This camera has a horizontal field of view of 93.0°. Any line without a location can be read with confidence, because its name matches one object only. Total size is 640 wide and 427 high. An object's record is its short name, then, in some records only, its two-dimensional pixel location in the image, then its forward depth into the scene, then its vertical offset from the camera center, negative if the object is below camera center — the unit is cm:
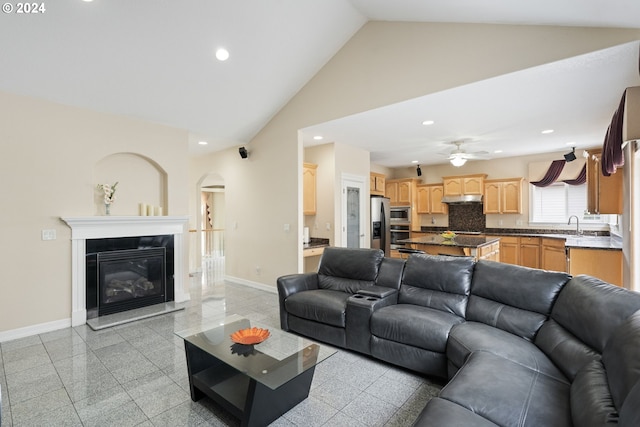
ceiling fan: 532 +102
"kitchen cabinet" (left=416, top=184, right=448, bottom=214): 833 +41
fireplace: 392 -35
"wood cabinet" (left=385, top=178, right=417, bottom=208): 859 +66
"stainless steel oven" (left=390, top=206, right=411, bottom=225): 867 -3
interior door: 604 +5
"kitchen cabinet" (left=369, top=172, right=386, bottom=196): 759 +78
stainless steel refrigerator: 682 -22
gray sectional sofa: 144 -90
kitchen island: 498 -56
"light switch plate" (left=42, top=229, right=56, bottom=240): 371 -21
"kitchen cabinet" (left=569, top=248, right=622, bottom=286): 424 -74
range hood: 762 +38
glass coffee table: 190 -102
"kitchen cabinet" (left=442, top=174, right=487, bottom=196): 761 +74
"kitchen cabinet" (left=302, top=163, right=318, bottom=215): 591 +53
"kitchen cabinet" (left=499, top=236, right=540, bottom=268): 670 -85
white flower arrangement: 422 +35
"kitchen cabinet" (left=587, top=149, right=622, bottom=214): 448 +32
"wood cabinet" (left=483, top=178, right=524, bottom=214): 721 +41
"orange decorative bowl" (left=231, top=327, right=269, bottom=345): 231 -94
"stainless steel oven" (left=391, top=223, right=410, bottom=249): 873 -52
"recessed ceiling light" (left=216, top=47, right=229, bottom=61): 377 +204
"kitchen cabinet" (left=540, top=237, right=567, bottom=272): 625 -89
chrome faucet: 648 -25
